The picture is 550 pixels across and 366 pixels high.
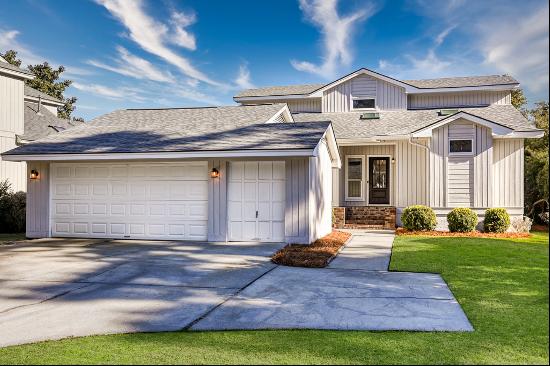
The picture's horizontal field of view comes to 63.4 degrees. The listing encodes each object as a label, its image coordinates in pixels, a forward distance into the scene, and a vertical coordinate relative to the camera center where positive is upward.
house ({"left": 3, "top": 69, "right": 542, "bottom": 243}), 12.34 +0.68
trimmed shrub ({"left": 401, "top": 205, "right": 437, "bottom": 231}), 15.32 -0.89
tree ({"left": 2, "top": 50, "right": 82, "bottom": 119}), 41.56 +10.96
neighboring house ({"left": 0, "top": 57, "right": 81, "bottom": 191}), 19.34 +3.20
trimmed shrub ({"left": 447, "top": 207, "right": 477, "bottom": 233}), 15.02 -0.92
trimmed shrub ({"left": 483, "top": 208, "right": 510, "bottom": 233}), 15.05 -0.92
